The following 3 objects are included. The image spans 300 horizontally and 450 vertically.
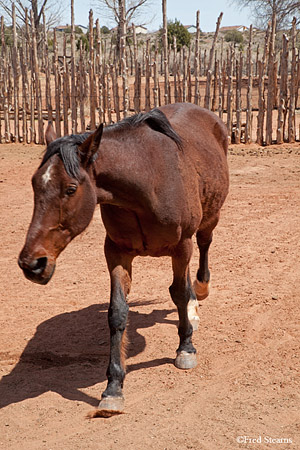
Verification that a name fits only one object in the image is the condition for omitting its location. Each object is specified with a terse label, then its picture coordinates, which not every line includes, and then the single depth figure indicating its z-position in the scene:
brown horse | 2.87
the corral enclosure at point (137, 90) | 12.50
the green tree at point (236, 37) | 49.44
